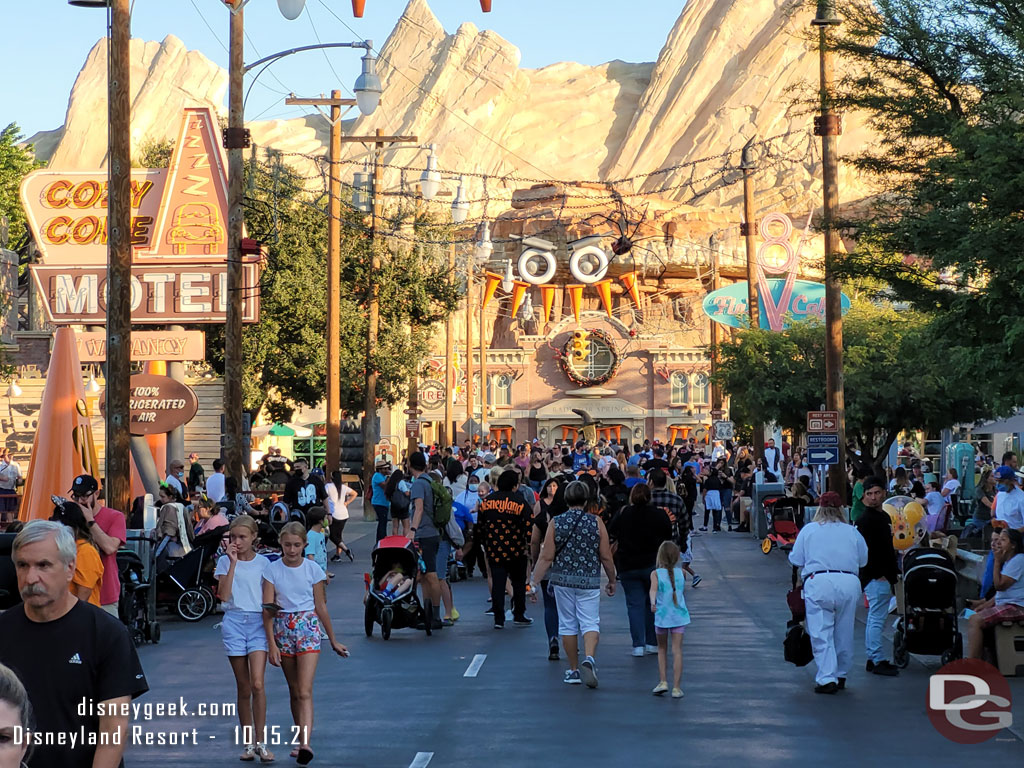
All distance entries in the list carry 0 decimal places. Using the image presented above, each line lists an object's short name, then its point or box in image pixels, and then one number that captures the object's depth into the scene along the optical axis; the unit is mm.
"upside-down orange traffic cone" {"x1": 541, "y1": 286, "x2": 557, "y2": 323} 92975
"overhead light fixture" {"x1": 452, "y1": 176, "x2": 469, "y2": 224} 39750
